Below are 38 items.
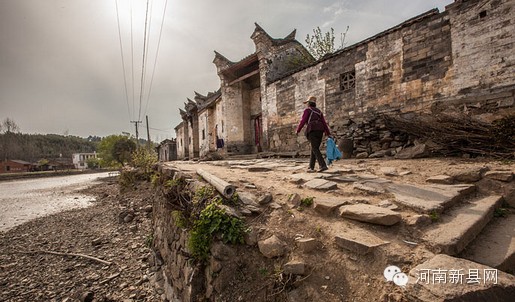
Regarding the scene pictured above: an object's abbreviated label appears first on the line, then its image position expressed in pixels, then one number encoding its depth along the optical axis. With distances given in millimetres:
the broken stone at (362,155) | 7008
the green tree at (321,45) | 15227
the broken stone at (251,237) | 2225
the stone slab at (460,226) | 1551
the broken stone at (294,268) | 1737
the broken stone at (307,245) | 1907
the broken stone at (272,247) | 1980
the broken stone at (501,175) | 2650
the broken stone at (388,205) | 2206
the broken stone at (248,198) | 2744
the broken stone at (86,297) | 4114
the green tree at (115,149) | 29678
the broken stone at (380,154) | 6472
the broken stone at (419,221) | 1859
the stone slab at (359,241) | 1646
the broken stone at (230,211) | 2457
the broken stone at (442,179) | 2951
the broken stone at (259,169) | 5113
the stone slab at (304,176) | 3704
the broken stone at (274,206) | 2609
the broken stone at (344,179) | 3402
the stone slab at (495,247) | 1461
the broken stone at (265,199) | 2754
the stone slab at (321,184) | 3030
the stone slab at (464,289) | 1154
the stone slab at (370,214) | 1909
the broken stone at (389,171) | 3792
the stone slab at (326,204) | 2328
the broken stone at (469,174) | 2885
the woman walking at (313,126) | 4645
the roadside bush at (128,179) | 13695
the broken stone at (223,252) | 2215
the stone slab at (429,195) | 2112
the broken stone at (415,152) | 5078
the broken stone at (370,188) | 2768
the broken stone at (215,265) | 2191
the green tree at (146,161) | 12727
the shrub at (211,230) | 2309
